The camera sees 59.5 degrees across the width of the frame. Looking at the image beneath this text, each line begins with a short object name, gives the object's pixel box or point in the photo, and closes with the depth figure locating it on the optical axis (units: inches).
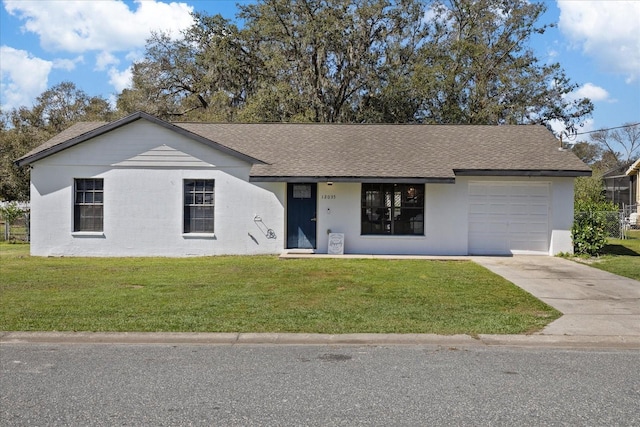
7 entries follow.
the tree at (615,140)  2969.5
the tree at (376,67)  1245.1
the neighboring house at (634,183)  1708.9
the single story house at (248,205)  677.3
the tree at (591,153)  2845.0
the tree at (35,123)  1343.5
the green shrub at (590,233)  663.1
